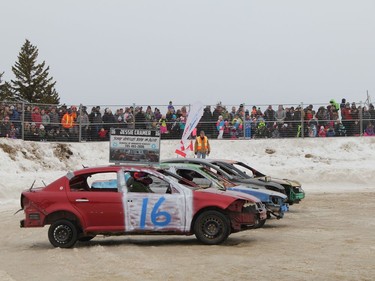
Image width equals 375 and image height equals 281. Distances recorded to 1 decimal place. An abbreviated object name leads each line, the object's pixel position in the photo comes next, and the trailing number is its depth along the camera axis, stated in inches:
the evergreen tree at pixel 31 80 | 2714.1
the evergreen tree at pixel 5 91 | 2564.0
